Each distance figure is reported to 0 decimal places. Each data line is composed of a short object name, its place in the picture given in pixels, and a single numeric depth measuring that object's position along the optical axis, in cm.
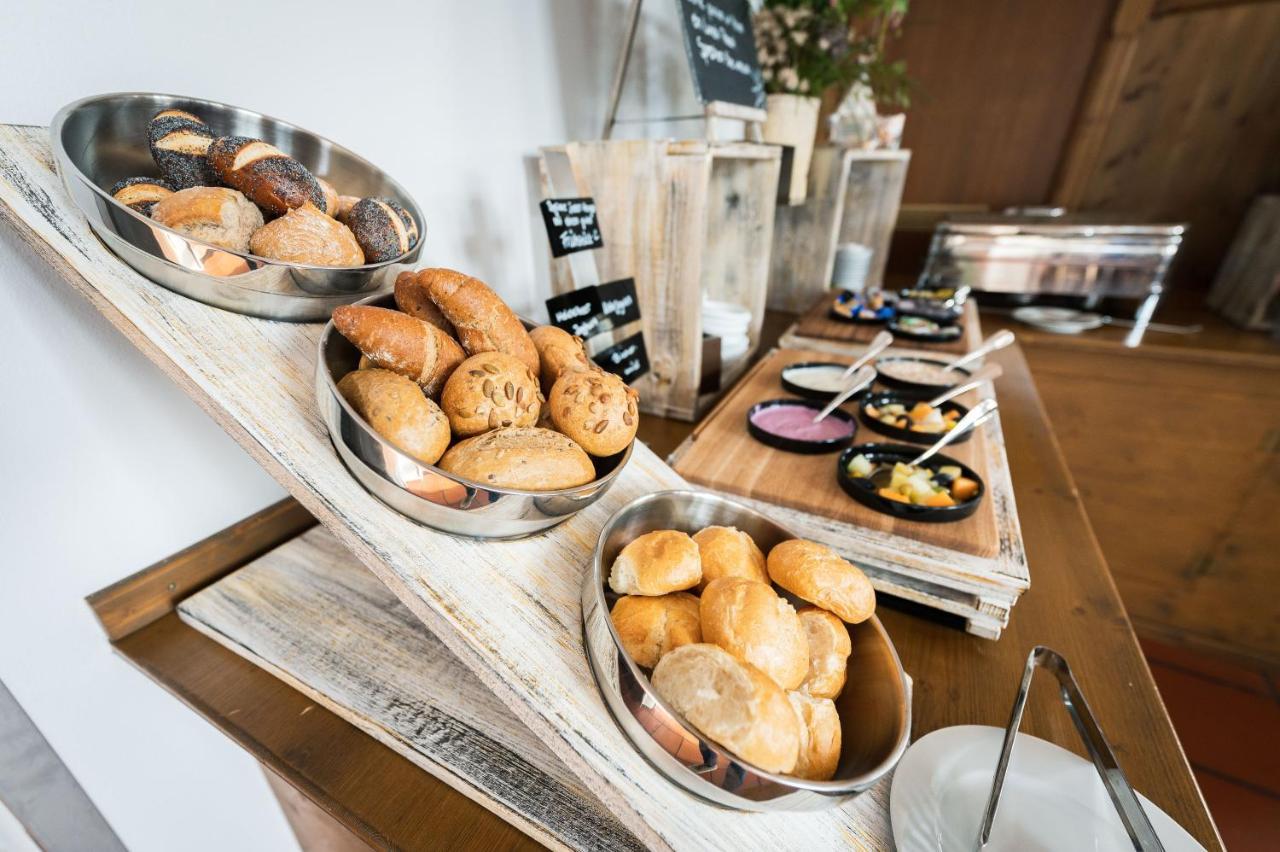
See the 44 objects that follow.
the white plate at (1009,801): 46
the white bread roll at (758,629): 44
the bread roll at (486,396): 51
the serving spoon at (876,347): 126
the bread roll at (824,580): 52
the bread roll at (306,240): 52
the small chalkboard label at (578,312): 89
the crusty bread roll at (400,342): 50
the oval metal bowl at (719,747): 37
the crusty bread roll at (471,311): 57
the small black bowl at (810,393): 121
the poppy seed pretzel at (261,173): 54
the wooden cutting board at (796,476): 78
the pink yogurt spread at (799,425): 106
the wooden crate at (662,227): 101
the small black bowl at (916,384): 125
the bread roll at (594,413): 55
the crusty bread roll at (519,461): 48
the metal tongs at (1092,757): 42
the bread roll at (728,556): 54
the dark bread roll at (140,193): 51
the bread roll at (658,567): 49
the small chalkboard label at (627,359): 106
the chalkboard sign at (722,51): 110
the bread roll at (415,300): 58
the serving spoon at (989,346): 125
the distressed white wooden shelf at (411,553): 43
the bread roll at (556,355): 63
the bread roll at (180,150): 54
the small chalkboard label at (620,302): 102
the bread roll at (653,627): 47
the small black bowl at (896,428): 103
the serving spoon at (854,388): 109
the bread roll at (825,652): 48
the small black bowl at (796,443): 98
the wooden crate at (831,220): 197
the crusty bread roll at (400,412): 46
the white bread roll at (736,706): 38
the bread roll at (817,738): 42
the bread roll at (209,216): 49
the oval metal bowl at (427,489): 45
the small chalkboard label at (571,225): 89
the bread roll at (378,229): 60
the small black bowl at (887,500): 79
